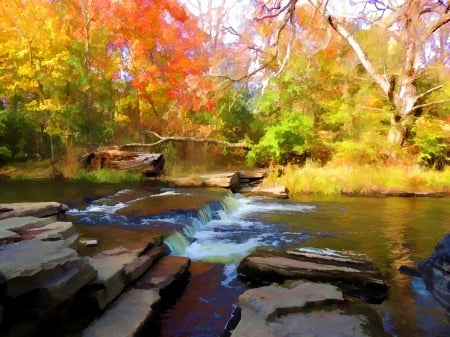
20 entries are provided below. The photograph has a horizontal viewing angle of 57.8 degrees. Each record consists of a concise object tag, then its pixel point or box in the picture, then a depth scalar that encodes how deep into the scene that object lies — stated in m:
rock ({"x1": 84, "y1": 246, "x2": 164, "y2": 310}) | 3.75
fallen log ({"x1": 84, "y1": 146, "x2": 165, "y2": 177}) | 14.16
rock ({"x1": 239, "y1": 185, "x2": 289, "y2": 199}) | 11.72
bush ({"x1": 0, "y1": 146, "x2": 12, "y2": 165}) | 16.43
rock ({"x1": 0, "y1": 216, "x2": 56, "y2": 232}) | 4.76
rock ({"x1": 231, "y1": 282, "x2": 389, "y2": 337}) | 3.36
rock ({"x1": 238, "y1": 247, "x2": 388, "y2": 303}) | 4.76
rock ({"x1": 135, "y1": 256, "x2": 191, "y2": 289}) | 4.58
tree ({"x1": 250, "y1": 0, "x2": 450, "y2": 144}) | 14.68
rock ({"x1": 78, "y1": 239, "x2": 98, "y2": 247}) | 5.55
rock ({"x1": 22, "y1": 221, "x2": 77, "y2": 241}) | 4.51
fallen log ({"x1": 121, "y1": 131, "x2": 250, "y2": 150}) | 16.15
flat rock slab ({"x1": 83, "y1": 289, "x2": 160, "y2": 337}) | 3.36
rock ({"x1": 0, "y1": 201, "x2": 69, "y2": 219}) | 5.90
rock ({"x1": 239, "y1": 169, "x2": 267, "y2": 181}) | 13.59
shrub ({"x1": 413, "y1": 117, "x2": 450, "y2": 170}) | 14.36
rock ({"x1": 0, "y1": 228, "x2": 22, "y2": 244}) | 4.07
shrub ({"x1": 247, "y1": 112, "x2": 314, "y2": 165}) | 14.88
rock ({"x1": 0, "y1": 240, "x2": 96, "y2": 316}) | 3.02
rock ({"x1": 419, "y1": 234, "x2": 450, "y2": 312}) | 4.70
